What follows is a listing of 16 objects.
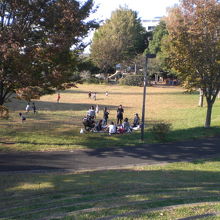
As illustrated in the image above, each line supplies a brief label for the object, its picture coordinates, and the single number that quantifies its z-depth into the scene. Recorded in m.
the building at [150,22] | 143.41
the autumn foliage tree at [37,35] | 12.15
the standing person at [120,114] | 20.97
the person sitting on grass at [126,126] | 18.00
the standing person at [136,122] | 19.41
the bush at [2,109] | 12.68
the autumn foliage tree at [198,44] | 17.06
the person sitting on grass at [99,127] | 17.96
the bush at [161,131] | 15.62
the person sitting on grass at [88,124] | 17.89
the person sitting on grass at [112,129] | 17.23
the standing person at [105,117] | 19.51
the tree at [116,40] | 75.19
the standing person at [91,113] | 20.40
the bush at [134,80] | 68.88
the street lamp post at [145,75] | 14.95
